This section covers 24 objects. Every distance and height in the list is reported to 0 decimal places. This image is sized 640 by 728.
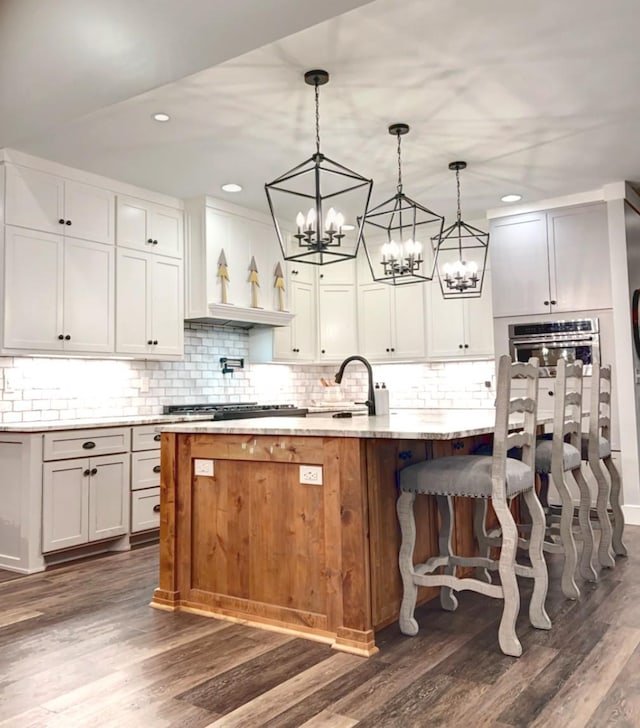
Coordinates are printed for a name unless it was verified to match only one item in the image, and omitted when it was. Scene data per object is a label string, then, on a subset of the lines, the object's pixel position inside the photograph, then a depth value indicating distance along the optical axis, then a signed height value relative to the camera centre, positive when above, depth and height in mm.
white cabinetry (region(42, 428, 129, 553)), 3969 -504
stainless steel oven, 5262 +497
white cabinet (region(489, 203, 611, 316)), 5266 +1161
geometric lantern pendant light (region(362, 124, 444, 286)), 3719 +1511
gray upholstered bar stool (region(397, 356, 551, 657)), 2533 -376
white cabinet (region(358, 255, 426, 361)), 6375 +834
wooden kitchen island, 2605 -501
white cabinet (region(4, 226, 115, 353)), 4172 +782
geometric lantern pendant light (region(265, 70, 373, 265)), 2949 +1662
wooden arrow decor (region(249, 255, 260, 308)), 5703 +1082
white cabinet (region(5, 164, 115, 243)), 4211 +1383
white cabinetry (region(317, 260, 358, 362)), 6711 +898
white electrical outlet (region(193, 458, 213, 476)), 3064 -280
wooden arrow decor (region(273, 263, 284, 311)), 5985 +1100
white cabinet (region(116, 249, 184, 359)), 4875 +789
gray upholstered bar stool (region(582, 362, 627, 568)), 3605 -366
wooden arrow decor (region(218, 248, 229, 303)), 5398 +1076
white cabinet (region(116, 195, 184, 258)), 4910 +1403
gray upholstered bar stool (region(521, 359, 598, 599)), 3098 -329
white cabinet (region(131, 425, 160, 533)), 4461 -479
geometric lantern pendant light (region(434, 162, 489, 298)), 5977 +1393
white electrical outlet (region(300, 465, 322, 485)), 2723 -287
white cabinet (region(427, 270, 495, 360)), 6000 +716
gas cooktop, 5273 -29
